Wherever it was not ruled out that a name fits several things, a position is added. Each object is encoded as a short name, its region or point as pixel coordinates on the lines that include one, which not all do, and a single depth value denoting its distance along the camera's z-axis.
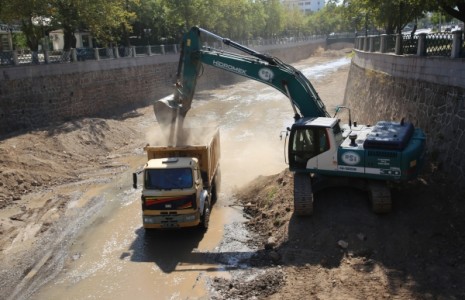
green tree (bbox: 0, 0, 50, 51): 27.05
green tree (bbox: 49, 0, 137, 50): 30.48
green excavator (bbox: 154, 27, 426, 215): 12.27
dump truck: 13.01
